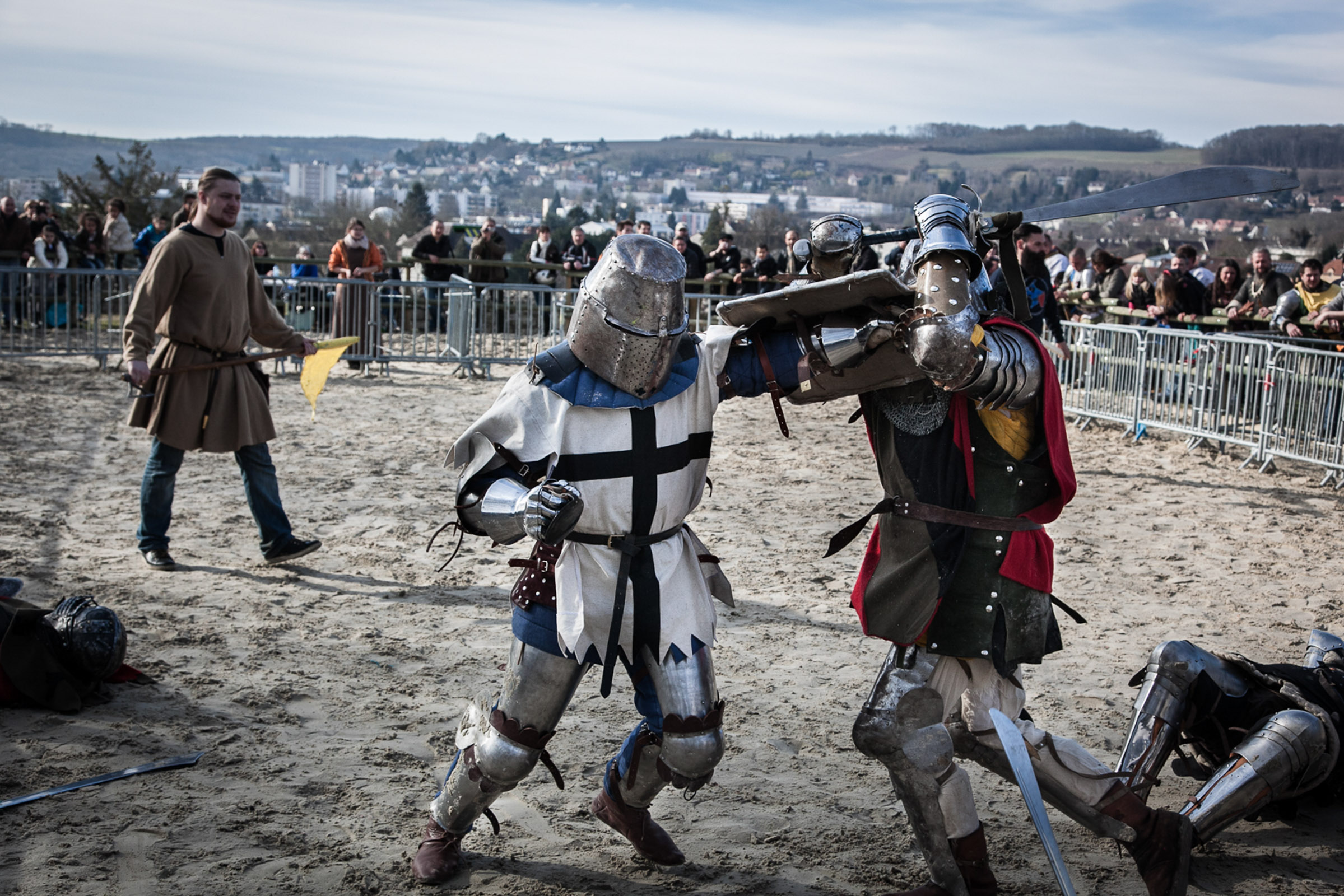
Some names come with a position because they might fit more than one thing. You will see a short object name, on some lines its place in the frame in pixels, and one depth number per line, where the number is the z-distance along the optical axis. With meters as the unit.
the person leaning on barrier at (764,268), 16.17
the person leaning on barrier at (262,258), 16.61
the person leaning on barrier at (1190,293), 11.74
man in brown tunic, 5.25
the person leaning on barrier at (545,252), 16.56
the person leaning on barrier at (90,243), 15.06
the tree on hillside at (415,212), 46.44
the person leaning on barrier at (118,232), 14.99
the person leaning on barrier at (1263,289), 11.25
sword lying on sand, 3.32
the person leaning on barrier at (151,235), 13.98
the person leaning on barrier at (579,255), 15.57
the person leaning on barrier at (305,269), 17.14
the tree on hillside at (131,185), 24.58
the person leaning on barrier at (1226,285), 12.50
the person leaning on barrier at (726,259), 16.67
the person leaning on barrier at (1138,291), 12.47
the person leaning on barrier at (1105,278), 12.91
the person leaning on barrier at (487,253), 16.34
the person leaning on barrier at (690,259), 15.14
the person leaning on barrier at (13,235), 13.92
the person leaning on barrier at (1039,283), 8.52
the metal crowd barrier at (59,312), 12.36
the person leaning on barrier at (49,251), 13.68
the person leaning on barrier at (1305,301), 10.39
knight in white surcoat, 2.84
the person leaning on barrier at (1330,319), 10.07
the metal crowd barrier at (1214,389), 8.59
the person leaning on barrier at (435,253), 15.08
